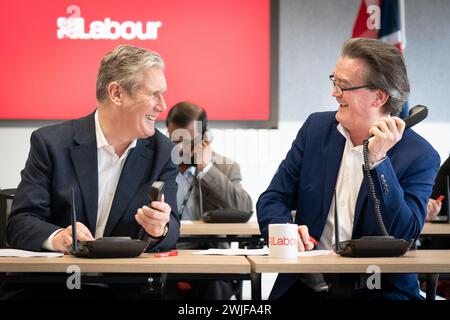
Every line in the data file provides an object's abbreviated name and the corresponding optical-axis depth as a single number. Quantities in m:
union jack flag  5.48
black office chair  3.17
